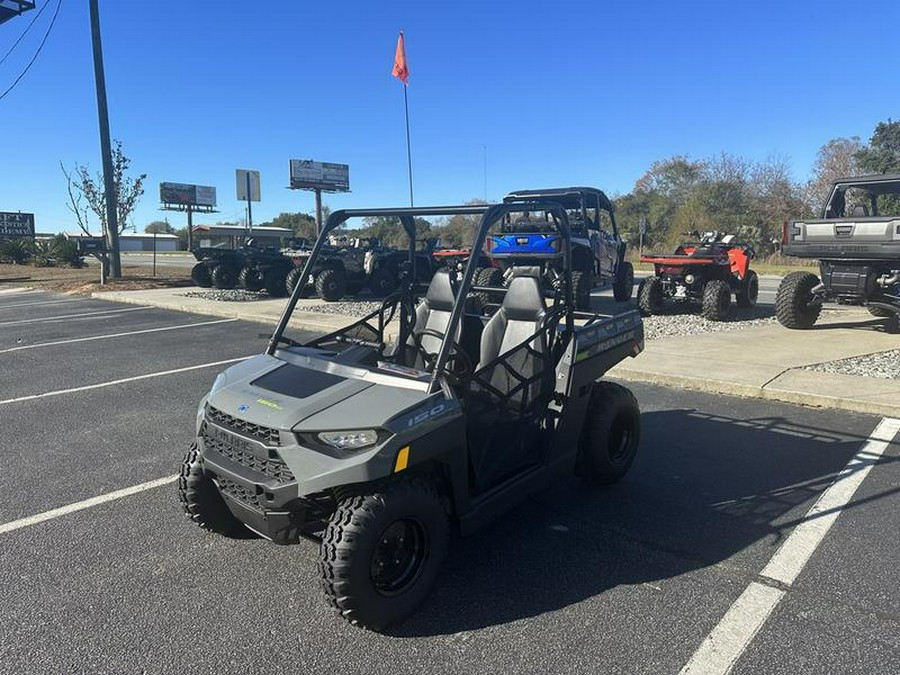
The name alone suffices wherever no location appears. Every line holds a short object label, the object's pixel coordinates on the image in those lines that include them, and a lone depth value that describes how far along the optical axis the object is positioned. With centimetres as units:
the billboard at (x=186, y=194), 8462
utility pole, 2067
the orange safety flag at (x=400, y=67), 1689
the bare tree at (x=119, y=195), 2639
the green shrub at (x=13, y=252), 3453
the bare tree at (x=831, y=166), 4000
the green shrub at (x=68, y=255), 3272
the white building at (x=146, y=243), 9647
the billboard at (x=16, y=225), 2981
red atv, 1195
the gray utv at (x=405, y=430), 267
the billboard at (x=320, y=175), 6738
